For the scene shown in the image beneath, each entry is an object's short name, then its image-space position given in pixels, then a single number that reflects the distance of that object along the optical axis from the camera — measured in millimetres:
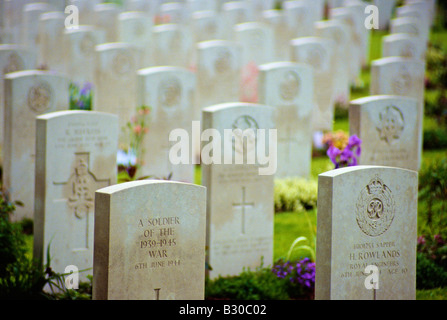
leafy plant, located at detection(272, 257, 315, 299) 6281
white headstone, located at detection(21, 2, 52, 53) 14684
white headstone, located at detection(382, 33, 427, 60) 12320
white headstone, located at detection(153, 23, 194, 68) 13828
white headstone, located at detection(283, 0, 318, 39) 15894
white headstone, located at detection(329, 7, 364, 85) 15258
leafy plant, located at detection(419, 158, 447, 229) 7200
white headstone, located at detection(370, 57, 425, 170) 9531
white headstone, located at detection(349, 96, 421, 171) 7551
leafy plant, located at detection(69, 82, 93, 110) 10039
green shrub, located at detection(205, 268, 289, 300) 6039
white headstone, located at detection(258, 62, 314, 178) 9422
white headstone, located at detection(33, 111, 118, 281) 6324
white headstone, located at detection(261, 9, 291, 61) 15414
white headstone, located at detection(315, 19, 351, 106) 13406
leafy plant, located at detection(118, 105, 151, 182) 8836
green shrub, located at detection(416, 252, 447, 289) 6383
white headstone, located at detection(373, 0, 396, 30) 22312
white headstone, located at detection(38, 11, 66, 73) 13484
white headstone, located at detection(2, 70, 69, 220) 7844
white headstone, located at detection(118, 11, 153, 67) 14641
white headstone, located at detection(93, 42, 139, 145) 10609
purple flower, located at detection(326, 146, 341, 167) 6215
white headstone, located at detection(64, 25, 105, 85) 12086
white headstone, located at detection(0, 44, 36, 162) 9938
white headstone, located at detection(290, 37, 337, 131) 11633
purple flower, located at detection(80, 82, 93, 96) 10719
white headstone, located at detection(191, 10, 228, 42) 15438
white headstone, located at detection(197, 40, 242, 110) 11258
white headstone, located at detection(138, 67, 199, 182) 8938
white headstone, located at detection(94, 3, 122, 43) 15734
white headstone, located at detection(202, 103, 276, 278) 6695
